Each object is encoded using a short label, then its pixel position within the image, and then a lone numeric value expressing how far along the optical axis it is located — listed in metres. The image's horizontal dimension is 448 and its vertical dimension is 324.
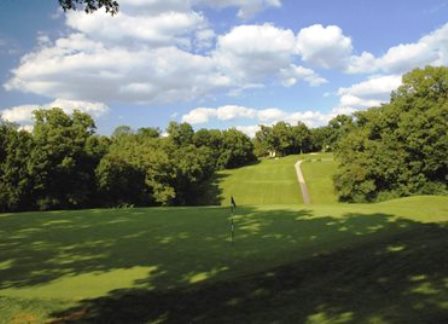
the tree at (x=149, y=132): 112.46
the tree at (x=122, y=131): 108.79
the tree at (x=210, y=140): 115.56
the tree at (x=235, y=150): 114.69
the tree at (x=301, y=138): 145.00
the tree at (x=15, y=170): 52.50
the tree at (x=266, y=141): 142.62
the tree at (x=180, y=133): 110.00
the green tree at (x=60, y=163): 55.17
